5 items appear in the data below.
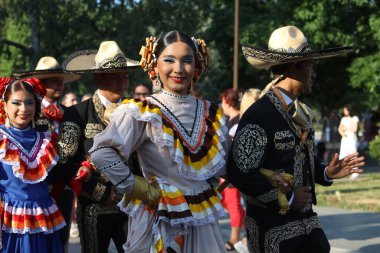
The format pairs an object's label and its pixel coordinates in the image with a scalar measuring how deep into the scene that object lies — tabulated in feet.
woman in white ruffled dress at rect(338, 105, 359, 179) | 87.40
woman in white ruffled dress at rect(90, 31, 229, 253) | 18.28
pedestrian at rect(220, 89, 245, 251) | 40.87
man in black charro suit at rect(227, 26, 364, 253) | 20.11
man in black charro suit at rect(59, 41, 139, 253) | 25.53
